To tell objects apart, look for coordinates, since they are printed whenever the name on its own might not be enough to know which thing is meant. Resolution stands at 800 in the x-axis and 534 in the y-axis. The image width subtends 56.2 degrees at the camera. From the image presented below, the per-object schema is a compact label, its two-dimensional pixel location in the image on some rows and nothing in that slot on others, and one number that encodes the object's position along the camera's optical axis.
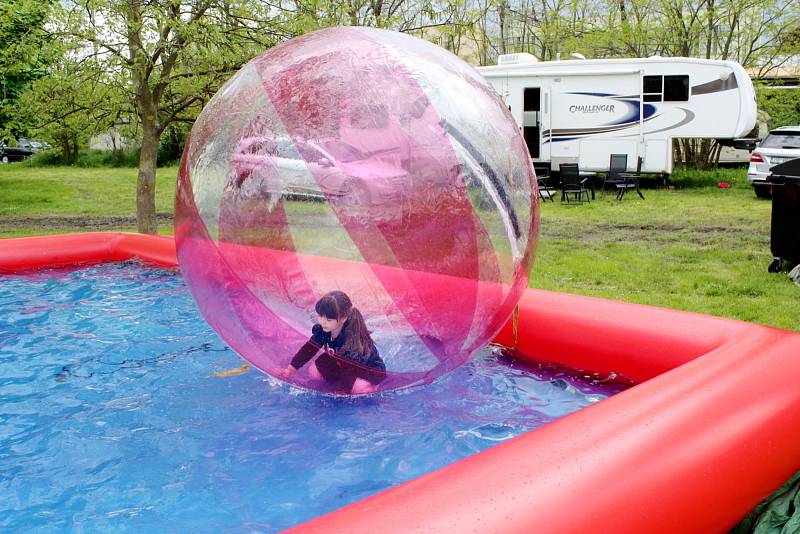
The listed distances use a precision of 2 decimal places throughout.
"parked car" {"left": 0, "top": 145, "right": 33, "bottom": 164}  31.06
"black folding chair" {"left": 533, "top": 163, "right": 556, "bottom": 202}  14.41
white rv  15.44
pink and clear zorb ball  3.18
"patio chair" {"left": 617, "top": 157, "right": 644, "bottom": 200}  14.50
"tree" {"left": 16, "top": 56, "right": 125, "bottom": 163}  8.52
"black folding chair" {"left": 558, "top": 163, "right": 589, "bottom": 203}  13.99
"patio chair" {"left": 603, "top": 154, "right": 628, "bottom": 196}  14.83
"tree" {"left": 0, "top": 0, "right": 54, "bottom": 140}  7.93
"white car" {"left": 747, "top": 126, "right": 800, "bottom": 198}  14.07
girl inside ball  3.32
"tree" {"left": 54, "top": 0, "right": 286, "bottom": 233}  7.79
